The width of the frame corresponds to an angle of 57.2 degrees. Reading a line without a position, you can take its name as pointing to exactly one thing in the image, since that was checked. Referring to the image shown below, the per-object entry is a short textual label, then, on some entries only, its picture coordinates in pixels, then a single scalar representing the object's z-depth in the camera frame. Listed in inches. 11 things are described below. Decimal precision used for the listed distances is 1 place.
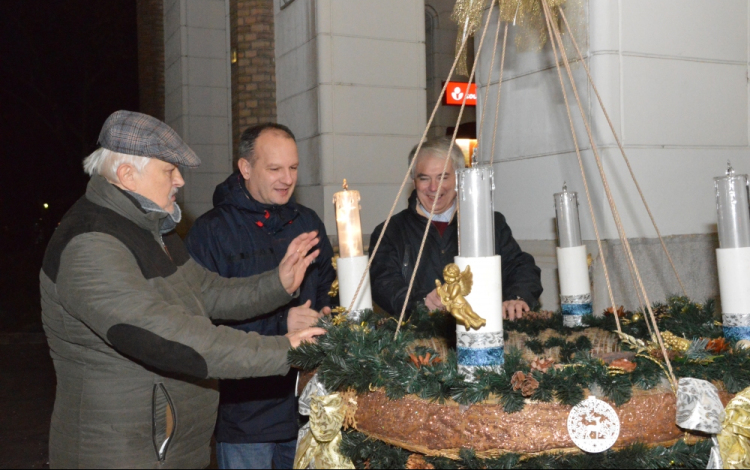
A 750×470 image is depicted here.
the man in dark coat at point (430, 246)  122.9
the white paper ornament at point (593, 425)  61.6
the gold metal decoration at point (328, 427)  70.3
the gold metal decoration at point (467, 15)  96.5
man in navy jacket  114.7
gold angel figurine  66.2
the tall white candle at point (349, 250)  88.6
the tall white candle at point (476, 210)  67.7
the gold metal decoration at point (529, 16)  97.1
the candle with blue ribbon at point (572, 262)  105.4
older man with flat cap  72.9
